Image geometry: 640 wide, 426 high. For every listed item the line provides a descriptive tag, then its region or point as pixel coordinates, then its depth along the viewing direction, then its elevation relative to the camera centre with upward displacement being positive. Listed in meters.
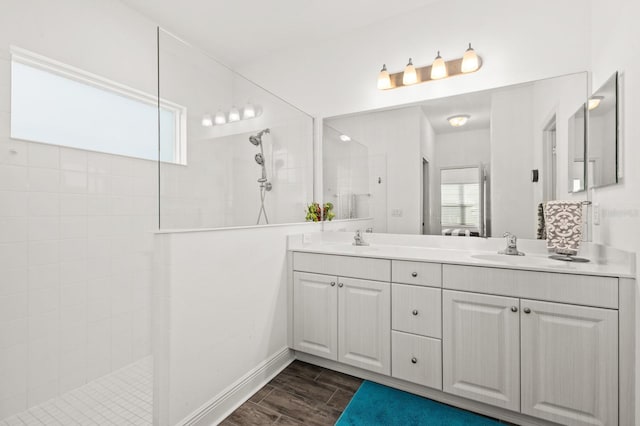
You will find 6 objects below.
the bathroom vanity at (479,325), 1.30 -0.61
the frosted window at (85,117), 1.65 +0.64
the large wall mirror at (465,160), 1.80 +0.37
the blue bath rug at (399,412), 1.53 -1.11
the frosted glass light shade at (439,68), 2.05 +1.02
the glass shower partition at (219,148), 1.43 +0.39
